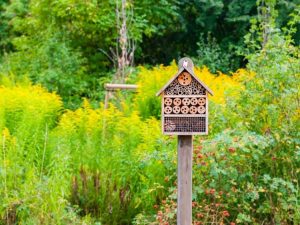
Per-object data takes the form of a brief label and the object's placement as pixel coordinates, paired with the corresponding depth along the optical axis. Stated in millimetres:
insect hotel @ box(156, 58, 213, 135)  4070
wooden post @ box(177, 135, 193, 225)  4090
